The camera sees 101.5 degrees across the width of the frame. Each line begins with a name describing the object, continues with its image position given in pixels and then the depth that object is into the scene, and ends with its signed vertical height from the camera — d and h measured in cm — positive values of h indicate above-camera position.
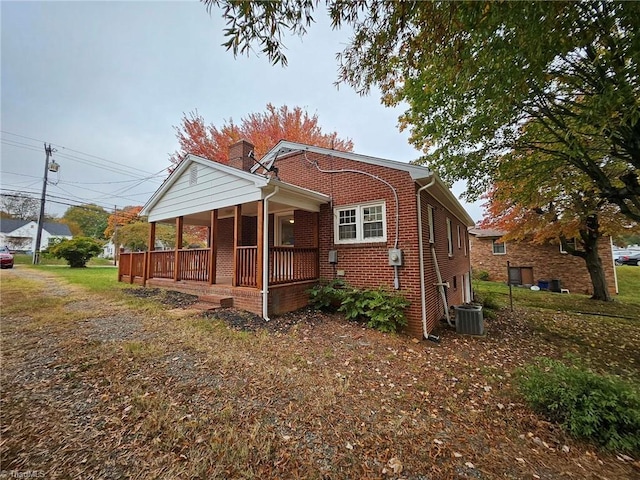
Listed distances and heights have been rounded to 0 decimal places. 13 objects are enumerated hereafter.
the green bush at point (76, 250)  1930 +80
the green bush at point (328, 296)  718 -102
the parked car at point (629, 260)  2861 -31
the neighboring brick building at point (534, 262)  1667 -30
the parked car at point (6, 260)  1777 +9
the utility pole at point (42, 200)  2225 +529
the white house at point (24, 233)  4194 +491
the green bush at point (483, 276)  1989 -135
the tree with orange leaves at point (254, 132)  1659 +834
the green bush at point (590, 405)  264 -162
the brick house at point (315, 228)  659 +91
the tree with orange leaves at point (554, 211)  655 +201
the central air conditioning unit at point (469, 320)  675 -162
